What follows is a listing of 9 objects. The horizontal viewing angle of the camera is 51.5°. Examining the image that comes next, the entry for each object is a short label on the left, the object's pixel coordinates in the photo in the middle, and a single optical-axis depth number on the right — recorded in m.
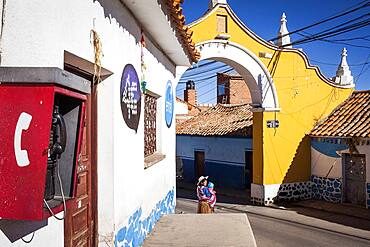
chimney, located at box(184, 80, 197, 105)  28.09
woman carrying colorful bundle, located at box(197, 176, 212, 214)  9.16
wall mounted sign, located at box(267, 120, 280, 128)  13.46
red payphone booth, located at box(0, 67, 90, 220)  1.69
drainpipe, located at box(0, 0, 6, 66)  1.76
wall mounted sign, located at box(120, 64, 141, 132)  3.69
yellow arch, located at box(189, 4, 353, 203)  13.31
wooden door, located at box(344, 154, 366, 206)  12.52
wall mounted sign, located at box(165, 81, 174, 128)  6.91
